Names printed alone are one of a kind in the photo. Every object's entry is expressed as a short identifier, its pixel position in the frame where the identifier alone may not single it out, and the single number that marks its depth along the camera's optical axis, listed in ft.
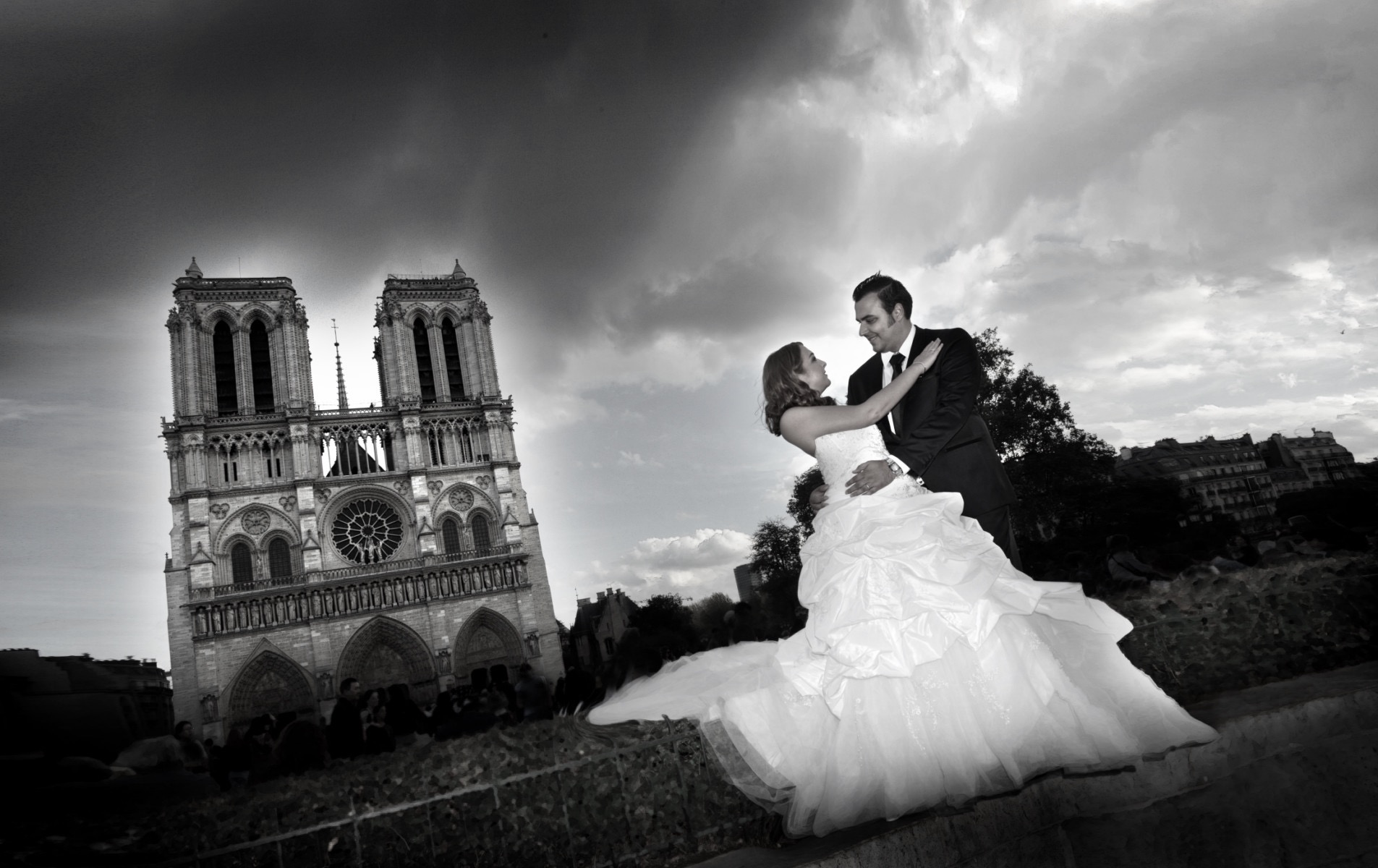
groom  9.45
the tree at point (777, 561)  85.36
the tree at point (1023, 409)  69.51
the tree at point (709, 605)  116.06
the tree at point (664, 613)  113.19
